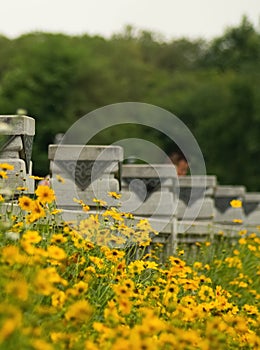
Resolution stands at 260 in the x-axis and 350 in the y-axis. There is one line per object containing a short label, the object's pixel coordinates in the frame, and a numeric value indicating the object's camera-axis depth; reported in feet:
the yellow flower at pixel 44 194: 33.78
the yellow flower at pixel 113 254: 35.45
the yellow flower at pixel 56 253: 28.60
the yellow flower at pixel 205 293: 39.81
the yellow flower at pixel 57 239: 31.07
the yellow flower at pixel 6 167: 33.68
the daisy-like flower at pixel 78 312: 26.68
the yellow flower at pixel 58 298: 29.91
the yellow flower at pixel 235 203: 54.76
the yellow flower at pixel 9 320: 22.78
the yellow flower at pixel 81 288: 29.45
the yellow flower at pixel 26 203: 32.78
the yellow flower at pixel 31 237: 29.46
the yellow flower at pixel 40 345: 23.92
